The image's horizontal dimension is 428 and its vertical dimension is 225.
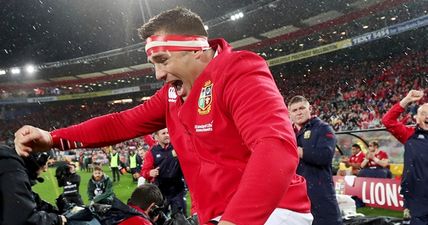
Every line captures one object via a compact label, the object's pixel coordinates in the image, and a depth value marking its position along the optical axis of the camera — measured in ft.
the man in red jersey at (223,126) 3.67
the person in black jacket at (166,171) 23.31
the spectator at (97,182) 32.18
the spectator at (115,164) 64.13
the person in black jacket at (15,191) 8.17
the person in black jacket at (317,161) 13.65
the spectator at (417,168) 15.25
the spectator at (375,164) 31.24
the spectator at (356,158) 34.87
